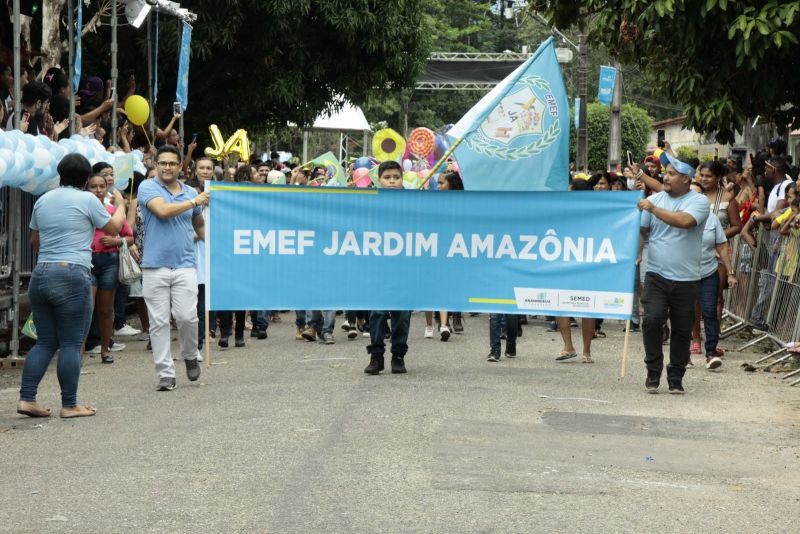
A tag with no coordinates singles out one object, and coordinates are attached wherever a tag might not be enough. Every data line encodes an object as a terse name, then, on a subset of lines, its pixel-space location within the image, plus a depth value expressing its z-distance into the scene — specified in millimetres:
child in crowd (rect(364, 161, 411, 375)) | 11922
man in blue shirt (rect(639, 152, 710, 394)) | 11320
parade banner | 12016
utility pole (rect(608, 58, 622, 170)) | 38153
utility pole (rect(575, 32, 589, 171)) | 40562
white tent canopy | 38250
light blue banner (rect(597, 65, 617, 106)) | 36906
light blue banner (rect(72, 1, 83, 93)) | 15094
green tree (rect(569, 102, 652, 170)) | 58875
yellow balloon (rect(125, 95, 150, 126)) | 18562
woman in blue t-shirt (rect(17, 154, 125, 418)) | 9445
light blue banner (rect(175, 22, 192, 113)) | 19156
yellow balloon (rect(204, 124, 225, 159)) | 20188
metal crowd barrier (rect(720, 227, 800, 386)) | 14305
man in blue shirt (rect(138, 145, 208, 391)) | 10781
